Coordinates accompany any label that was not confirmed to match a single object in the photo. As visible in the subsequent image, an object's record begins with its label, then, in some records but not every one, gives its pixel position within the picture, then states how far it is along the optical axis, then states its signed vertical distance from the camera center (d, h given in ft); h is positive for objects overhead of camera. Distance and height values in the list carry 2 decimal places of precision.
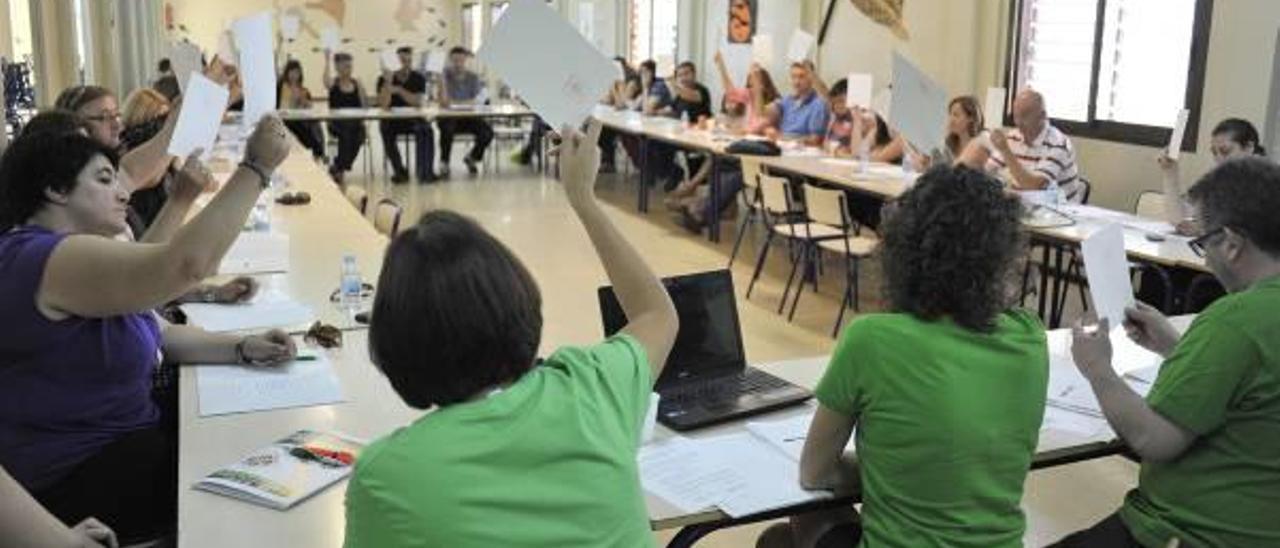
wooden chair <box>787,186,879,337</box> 18.80 -3.12
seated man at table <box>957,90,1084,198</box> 18.94 -1.60
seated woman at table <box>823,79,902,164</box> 23.77 -1.71
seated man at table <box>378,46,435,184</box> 36.73 -2.81
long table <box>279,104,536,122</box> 35.78 -2.18
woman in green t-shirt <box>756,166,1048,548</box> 5.77 -1.64
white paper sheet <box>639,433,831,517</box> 6.36 -2.47
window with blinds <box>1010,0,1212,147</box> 20.43 +0.00
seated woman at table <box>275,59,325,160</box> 36.24 -1.85
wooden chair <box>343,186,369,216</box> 18.80 -2.58
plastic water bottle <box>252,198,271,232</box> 14.98 -2.36
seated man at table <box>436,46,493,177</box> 39.11 -2.04
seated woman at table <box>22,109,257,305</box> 8.20 -1.07
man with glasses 5.93 -1.79
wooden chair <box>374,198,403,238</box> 16.07 -2.47
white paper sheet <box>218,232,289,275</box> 12.50 -2.43
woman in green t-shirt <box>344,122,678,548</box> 3.79 -1.31
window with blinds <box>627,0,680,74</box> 39.55 +0.77
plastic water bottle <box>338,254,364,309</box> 10.83 -2.33
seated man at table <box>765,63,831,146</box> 27.71 -1.43
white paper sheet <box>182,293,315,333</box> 9.88 -2.43
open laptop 7.71 -2.27
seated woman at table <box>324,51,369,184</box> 36.99 -2.07
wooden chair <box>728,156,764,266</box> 21.98 -2.67
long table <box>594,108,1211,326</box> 14.78 -2.36
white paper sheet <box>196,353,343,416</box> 7.75 -2.44
